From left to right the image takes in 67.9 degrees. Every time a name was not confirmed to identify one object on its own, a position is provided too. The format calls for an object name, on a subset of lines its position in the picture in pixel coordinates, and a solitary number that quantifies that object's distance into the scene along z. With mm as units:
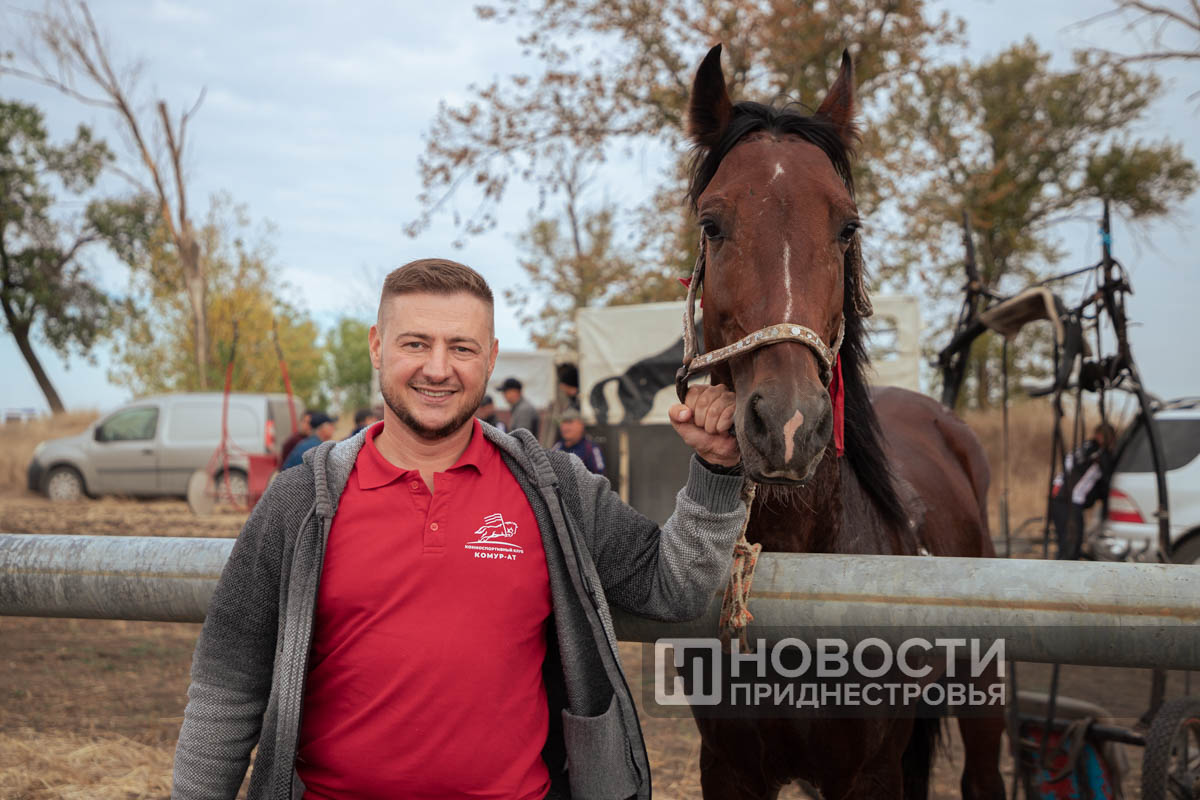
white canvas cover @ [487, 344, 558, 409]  17656
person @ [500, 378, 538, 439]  10266
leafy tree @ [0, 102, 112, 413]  30719
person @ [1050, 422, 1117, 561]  5055
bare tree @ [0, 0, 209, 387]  19922
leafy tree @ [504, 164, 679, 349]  18547
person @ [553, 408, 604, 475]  8562
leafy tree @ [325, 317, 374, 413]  62062
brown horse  1607
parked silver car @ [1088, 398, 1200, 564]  6389
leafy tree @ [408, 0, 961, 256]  14109
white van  15328
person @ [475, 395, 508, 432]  10375
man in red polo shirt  1587
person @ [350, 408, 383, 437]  10102
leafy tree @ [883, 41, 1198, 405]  21047
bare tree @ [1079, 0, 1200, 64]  9367
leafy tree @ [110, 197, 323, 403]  27453
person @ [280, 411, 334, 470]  9729
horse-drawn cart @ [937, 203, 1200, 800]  3049
